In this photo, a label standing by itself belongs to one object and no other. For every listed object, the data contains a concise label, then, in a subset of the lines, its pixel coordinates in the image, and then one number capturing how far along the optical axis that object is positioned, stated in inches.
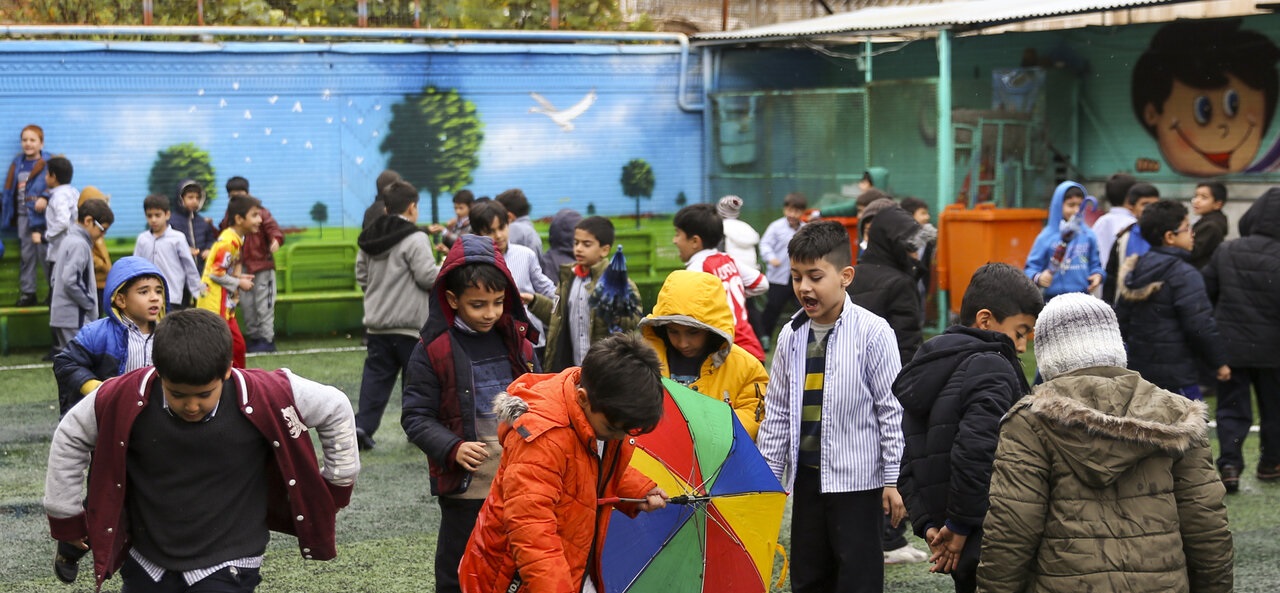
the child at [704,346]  203.0
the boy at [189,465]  152.5
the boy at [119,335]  223.1
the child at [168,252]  441.4
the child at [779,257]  524.7
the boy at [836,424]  194.9
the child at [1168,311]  312.5
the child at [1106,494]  139.9
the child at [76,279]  465.1
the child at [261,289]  513.3
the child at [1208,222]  410.0
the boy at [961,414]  165.5
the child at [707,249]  272.1
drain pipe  531.2
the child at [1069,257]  424.8
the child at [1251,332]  323.9
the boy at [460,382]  190.1
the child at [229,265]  425.4
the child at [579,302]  274.4
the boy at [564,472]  144.0
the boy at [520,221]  414.6
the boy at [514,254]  330.0
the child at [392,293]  345.7
